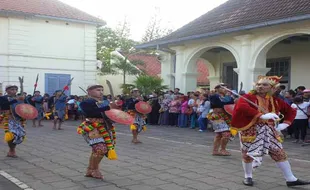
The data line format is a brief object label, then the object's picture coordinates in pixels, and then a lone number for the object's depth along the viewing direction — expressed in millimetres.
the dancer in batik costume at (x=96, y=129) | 6129
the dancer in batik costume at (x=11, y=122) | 8109
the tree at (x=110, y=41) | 42125
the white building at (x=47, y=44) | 20656
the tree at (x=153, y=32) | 45062
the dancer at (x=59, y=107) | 14914
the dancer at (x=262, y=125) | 5660
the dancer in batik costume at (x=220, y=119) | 8367
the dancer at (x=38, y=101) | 17047
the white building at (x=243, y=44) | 13141
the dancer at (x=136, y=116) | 10387
